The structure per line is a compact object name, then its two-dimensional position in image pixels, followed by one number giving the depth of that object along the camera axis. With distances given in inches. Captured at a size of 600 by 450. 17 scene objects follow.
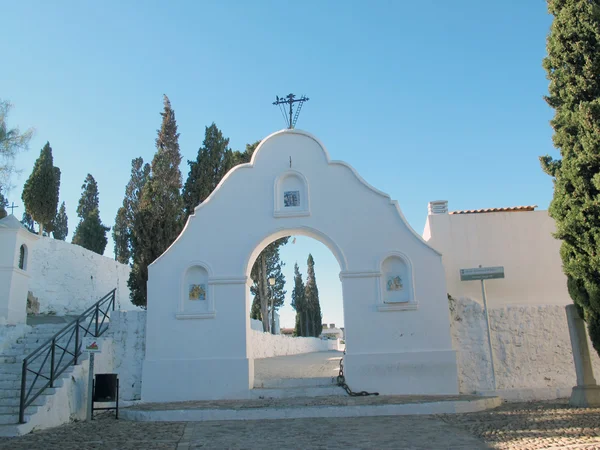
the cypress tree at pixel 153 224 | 656.4
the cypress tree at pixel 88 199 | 1336.7
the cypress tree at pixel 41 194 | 863.7
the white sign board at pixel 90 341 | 478.8
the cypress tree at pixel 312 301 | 1599.4
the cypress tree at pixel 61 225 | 1283.2
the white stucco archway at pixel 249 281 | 480.4
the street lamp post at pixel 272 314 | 1275.8
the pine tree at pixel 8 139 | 685.3
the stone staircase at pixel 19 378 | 358.6
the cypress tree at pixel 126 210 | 1202.6
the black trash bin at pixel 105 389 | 424.2
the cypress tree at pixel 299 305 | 1578.5
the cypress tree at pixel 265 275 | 1074.7
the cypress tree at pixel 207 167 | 754.8
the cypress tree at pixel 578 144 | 374.6
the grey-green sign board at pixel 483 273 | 492.7
